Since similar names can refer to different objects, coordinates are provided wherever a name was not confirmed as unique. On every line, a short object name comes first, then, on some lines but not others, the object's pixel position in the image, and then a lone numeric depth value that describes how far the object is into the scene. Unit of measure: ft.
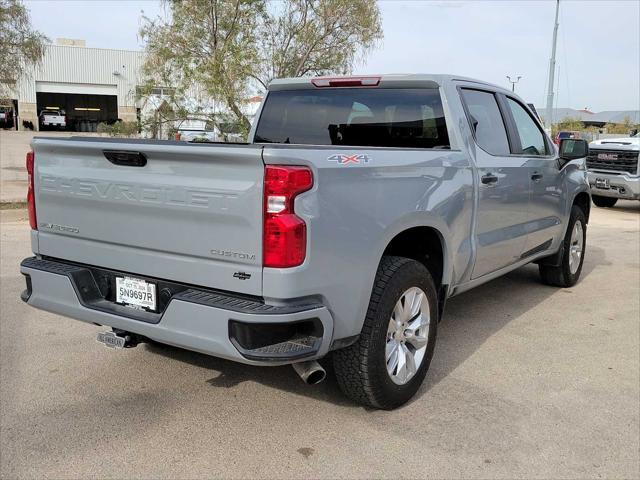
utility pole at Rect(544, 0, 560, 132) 78.33
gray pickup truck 9.16
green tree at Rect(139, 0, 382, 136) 44.98
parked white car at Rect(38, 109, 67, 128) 165.27
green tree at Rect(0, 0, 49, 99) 41.37
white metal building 178.81
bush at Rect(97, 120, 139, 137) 48.50
